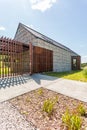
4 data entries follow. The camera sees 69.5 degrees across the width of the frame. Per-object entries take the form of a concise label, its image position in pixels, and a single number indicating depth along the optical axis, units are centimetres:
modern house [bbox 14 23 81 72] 520
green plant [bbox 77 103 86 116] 167
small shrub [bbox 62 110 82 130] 126
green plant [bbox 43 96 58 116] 169
